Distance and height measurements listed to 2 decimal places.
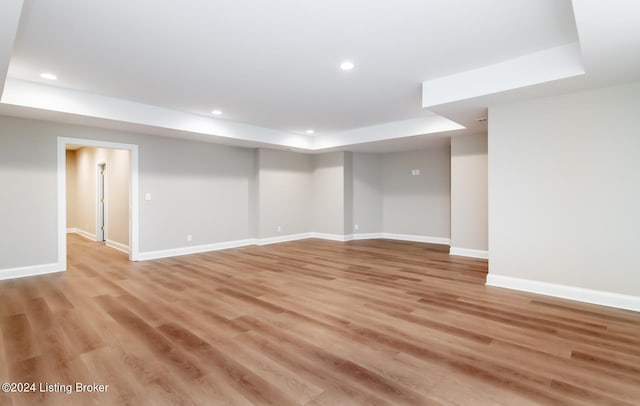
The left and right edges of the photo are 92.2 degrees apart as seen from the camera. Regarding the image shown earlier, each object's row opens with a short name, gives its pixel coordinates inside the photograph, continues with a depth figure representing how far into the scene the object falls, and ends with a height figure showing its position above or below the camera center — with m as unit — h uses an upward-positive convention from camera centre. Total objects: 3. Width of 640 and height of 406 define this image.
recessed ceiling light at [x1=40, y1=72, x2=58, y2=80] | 3.78 +1.55
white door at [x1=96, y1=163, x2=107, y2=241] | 8.03 -0.26
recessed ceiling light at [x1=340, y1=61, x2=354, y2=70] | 3.47 +1.54
